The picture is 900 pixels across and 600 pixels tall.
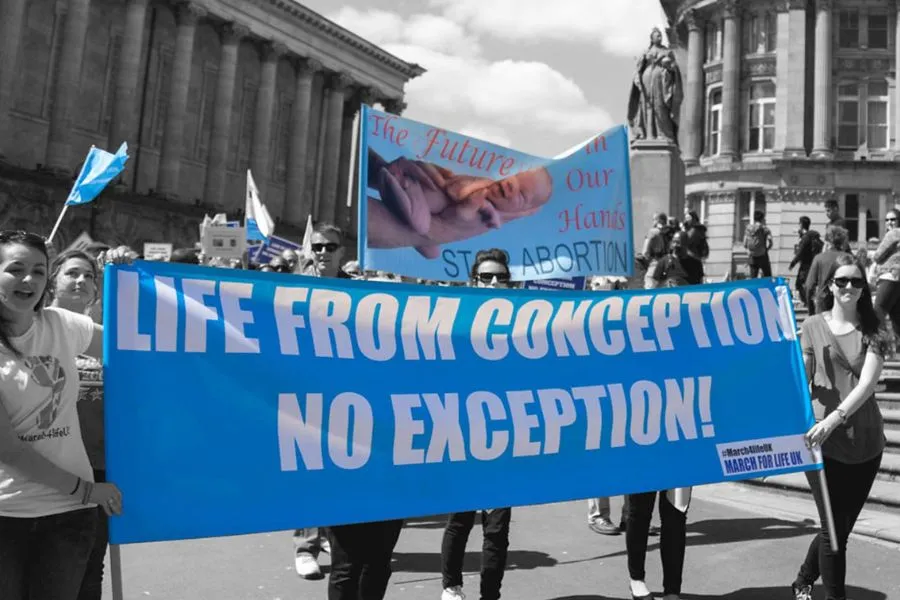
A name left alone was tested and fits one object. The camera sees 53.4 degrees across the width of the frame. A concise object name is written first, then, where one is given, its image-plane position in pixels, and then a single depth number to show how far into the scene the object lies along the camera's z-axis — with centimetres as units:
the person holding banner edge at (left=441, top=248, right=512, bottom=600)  507
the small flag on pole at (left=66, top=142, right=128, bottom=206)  1077
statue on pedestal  1697
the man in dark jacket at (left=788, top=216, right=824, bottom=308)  1838
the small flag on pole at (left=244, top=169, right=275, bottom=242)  2051
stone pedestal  1695
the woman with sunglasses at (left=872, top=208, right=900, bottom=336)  1149
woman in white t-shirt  311
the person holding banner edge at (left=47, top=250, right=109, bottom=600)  394
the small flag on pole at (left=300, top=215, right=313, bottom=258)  1470
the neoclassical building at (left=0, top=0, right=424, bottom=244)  3908
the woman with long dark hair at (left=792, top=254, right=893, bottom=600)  480
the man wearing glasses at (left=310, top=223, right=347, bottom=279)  589
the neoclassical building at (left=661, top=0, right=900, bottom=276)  3966
